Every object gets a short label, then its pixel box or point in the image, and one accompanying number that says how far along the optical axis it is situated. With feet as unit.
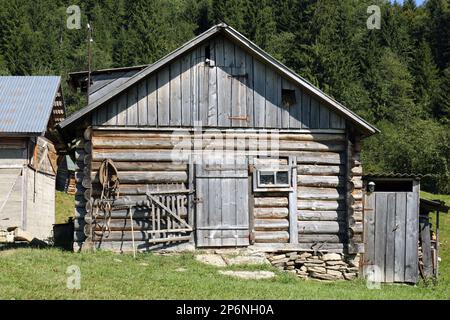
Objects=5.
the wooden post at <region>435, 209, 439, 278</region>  62.47
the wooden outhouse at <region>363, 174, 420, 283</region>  59.47
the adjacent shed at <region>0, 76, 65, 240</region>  79.30
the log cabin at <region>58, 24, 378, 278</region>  56.03
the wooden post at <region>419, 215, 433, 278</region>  61.67
